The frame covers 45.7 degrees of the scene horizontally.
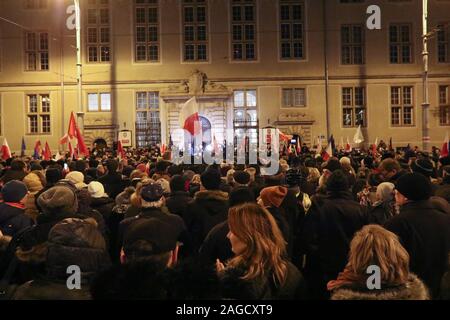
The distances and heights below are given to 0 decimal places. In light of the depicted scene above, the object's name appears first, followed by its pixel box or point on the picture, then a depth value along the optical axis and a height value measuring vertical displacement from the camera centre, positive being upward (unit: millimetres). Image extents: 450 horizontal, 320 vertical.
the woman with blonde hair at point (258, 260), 2895 -612
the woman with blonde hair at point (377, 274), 2697 -626
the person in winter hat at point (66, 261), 2930 -583
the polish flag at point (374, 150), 18259 +102
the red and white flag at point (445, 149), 11188 +55
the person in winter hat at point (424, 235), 4094 -641
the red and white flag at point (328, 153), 14617 +30
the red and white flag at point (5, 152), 16016 +229
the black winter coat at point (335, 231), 4984 -725
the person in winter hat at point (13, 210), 4996 -489
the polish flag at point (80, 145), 15859 +396
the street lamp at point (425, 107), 19312 +1722
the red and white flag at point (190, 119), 12977 +929
